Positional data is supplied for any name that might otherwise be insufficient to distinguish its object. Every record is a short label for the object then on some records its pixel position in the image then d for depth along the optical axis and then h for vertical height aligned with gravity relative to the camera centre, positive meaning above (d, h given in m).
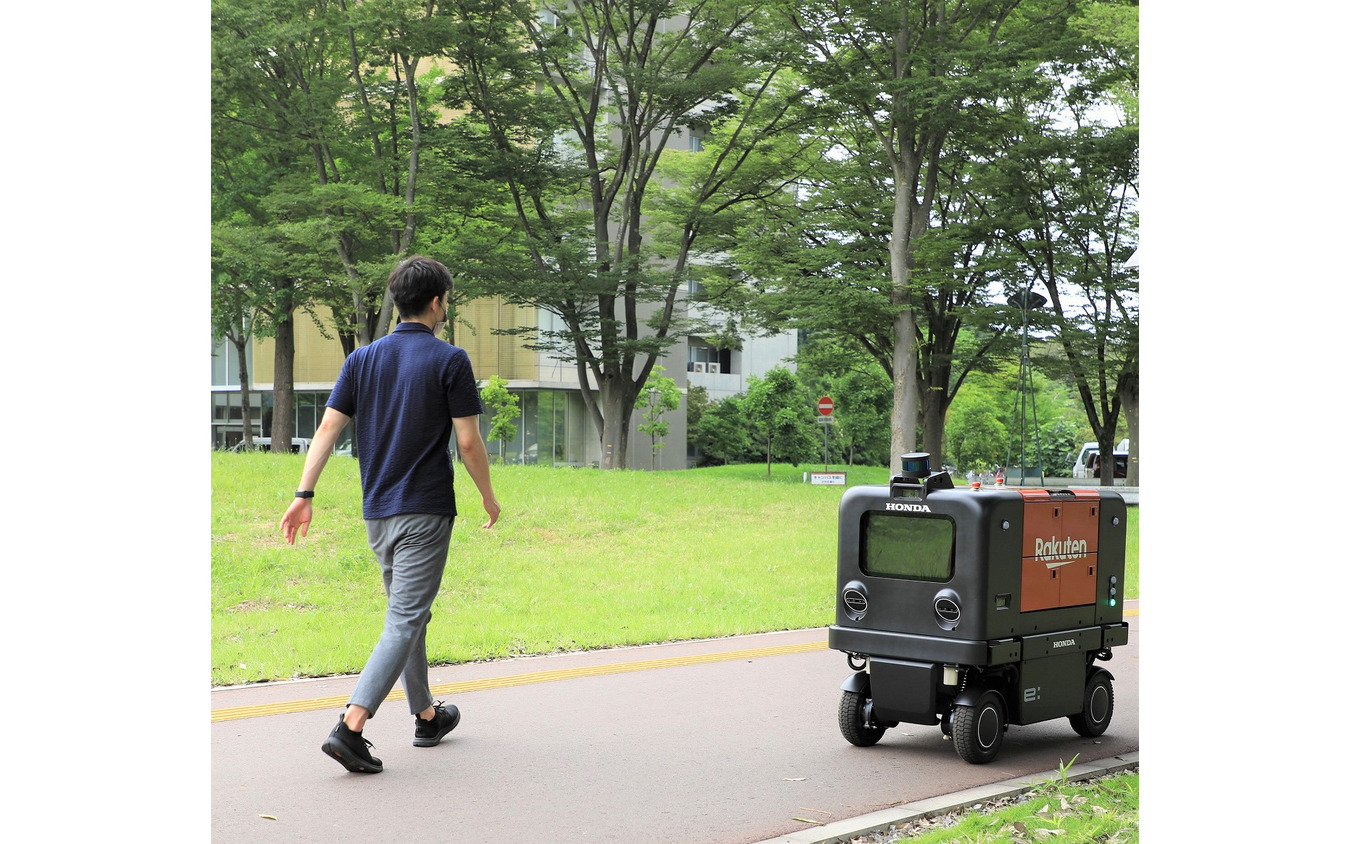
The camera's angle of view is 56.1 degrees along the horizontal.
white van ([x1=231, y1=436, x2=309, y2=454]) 42.12 -1.10
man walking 5.34 -0.18
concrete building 44.28 +0.89
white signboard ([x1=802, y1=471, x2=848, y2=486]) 30.18 -1.55
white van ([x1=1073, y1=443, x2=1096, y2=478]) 53.84 -2.01
